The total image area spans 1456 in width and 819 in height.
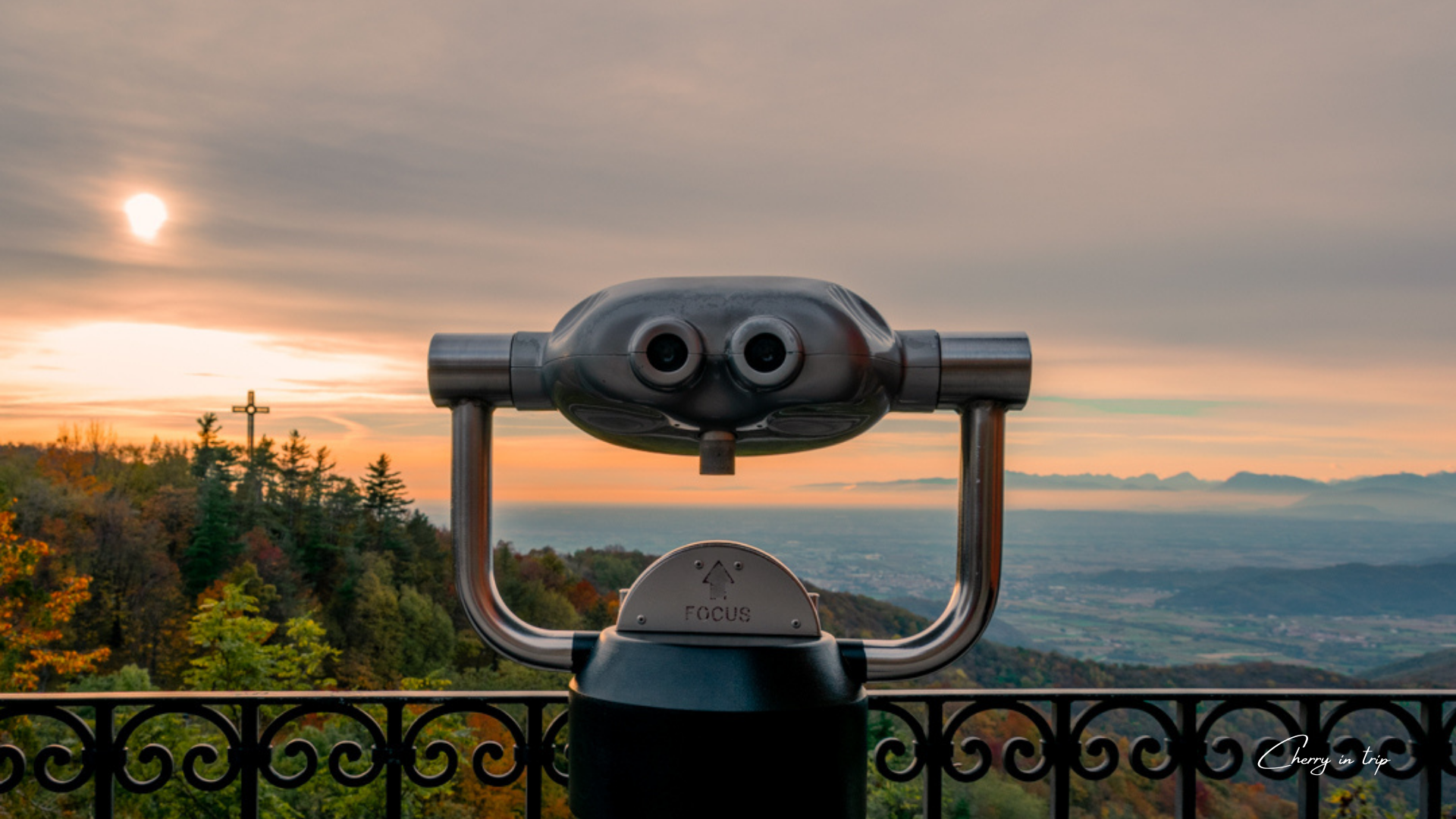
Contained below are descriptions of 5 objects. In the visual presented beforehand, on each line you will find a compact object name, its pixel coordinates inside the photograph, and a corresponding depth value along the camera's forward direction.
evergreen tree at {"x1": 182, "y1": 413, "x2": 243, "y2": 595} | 20.03
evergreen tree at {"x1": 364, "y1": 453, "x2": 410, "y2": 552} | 21.30
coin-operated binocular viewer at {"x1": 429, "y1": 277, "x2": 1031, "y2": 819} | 0.79
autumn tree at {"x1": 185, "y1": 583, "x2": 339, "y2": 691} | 13.70
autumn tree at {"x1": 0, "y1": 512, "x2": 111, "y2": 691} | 15.45
